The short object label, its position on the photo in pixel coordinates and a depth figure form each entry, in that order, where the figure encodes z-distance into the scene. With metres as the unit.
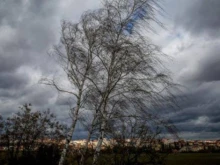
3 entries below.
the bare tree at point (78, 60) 11.91
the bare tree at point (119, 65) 8.82
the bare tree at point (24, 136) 14.45
